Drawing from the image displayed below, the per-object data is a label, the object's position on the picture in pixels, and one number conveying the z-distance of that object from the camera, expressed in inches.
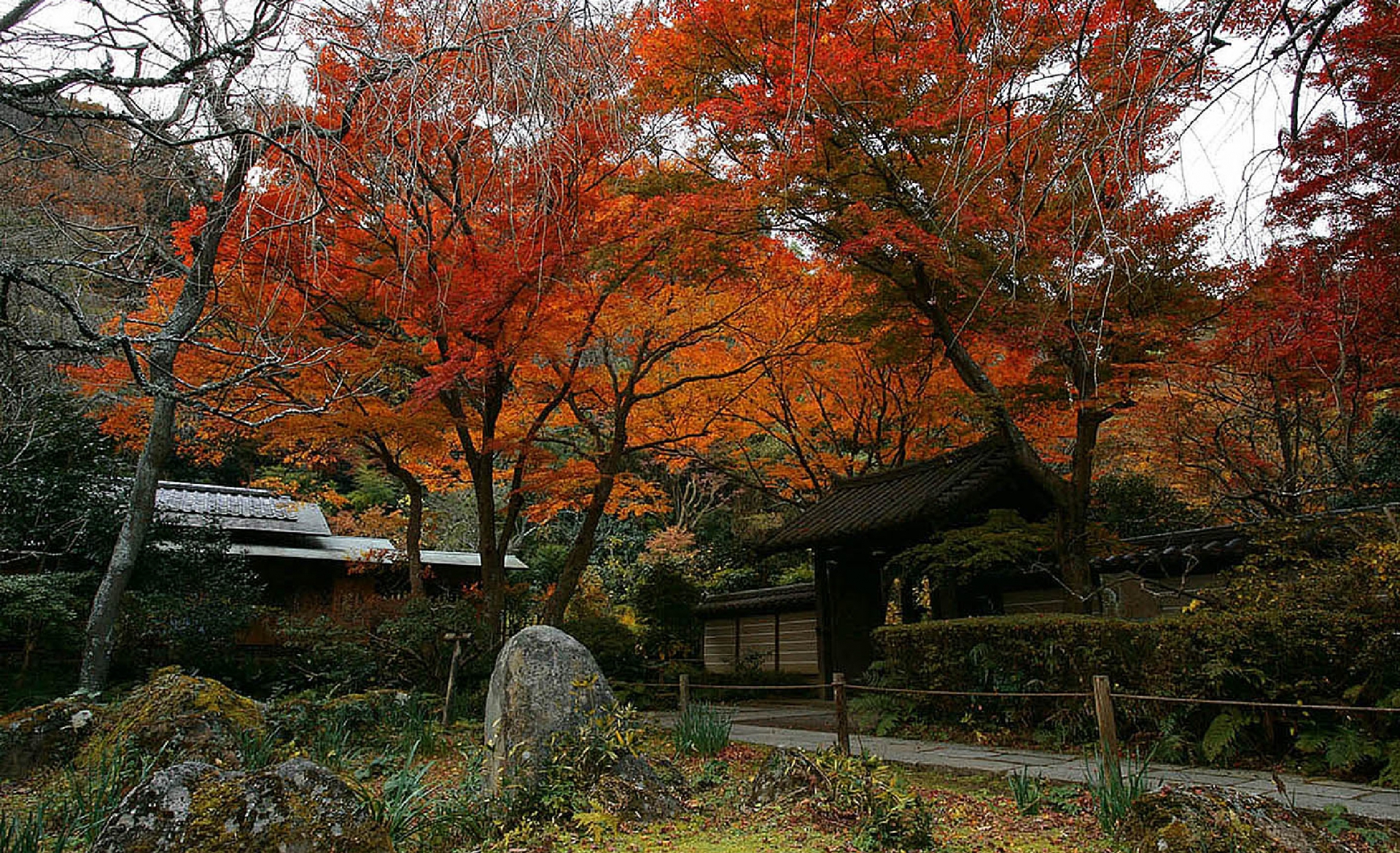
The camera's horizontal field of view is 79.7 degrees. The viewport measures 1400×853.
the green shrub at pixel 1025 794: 175.6
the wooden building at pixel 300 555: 559.2
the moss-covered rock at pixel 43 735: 231.8
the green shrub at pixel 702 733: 245.4
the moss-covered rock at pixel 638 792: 171.0
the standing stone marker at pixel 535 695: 192.7
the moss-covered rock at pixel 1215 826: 126.4
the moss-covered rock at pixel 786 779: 177.6
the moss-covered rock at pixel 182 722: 203.3
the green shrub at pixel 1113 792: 148.6
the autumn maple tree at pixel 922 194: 284.7
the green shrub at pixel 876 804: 148.8
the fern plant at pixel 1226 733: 225.0
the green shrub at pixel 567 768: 173.2
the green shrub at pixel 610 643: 496.4
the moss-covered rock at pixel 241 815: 112.1
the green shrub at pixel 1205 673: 216.2
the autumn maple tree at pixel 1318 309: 241.8
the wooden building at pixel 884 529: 395.2
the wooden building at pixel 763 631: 559.8
